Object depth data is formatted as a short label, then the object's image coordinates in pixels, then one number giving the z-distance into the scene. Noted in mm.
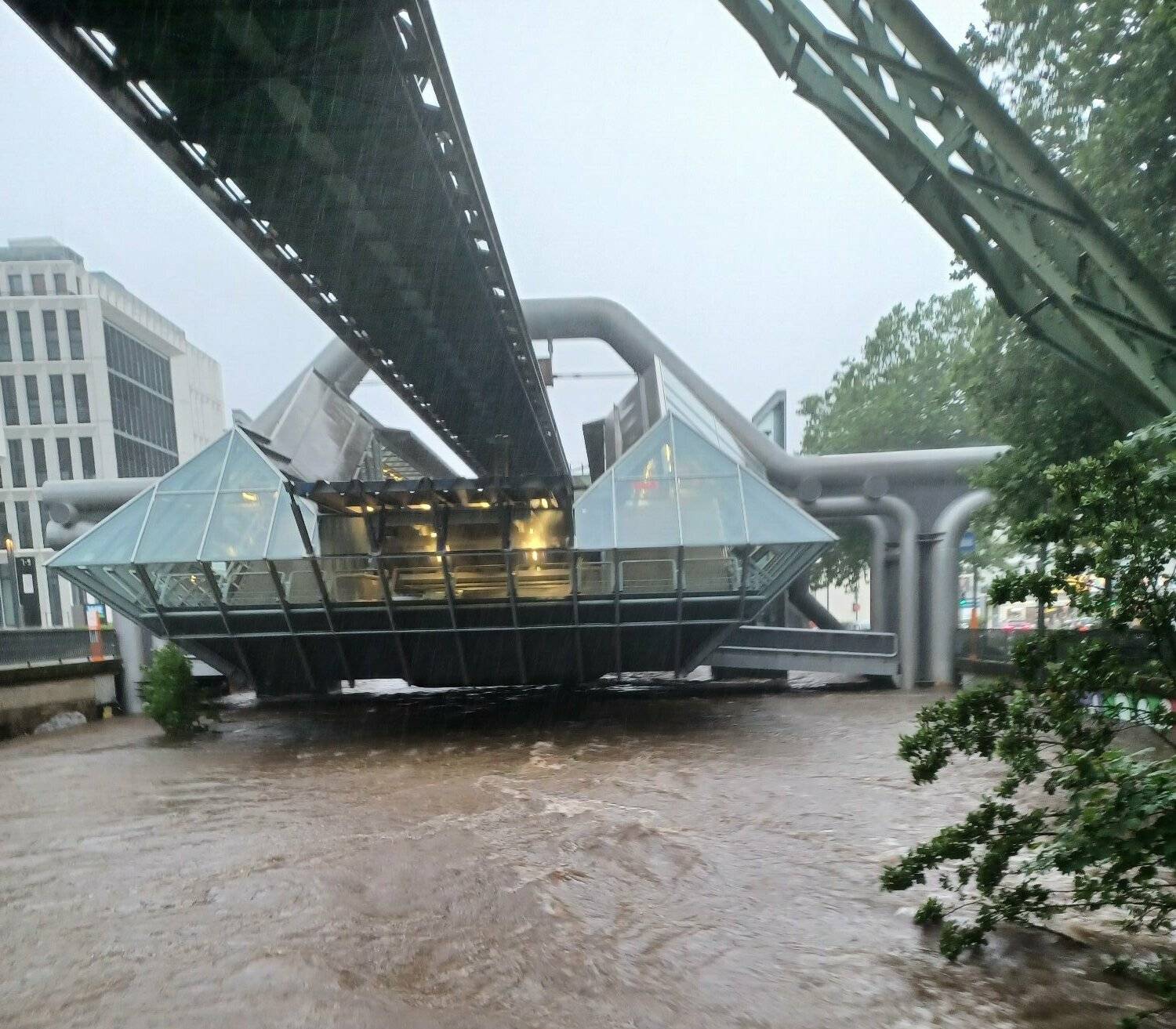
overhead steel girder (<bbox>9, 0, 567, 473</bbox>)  10281
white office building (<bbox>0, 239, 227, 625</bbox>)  52719
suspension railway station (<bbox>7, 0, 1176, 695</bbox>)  7543
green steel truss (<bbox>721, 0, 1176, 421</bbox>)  6969
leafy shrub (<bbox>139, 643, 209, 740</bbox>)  17516
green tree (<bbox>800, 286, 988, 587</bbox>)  32781
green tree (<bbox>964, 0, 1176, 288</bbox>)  8625
